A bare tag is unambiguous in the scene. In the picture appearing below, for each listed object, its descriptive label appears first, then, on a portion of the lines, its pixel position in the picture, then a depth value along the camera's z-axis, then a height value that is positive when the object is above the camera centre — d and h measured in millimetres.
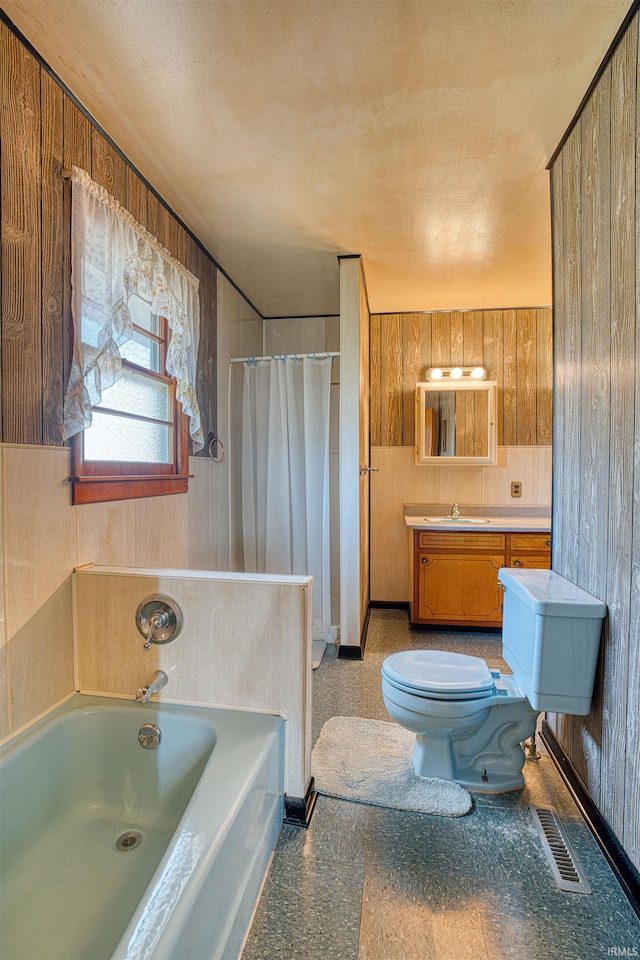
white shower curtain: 2900 +60
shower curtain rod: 2836 +790
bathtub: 918 -956
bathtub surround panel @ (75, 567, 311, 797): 1452 -572
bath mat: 1598 -1172
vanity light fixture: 3588 +860
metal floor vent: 1268 -1171
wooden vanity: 3105 -658
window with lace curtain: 1508 +491
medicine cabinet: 3562 +446
